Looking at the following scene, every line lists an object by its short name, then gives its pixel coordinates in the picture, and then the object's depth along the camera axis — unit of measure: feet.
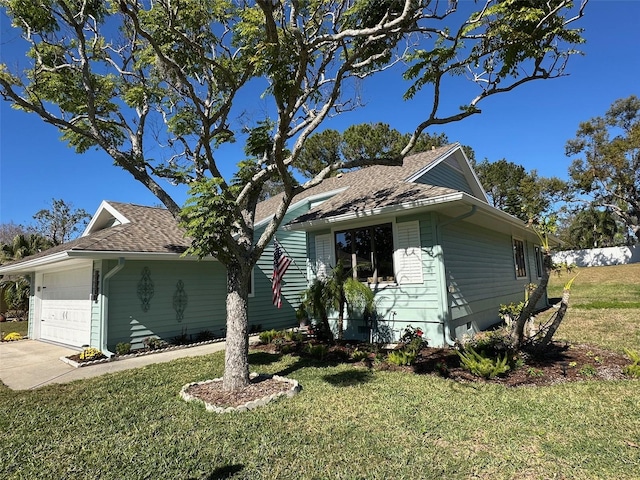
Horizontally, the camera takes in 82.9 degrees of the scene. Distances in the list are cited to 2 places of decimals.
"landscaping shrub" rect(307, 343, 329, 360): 26.30
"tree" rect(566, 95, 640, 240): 81.35
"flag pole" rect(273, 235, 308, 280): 43.72
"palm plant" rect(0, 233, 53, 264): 63.87
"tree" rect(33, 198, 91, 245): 111.65
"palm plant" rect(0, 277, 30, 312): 60.08
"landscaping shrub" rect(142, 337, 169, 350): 32.22
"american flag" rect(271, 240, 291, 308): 31.37
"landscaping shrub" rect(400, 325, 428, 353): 25.09
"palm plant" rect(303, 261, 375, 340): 27.43
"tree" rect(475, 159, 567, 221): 92.17
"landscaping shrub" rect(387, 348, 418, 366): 23.02
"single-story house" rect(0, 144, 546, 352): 28.48
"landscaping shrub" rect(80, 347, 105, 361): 28.43
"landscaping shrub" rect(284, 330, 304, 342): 32.89
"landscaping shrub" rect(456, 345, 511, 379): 19.36
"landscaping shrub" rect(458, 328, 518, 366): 21.80
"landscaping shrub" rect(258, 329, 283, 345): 33.42
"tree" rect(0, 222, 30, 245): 132.79
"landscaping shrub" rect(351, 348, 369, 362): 25.03
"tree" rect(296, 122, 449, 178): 80.64
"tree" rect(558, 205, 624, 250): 136.26
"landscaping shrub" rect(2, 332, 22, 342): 42.98
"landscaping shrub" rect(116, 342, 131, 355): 30.22
